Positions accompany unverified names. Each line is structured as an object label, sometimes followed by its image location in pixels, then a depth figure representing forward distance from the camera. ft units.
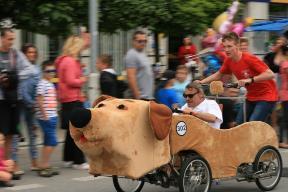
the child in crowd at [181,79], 65.57
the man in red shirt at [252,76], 52.49
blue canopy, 101.38
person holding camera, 53.16
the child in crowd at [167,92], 63.00
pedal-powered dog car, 39.34
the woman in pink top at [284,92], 73.05
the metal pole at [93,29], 68.90
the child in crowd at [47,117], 55.98
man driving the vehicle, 45.93
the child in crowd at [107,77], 63.46
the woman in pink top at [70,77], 57.47
